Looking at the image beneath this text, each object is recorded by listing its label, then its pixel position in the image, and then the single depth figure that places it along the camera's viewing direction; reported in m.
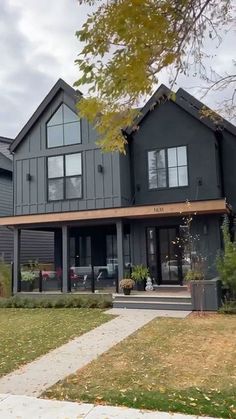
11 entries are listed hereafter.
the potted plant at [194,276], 11.99
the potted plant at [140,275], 14.01
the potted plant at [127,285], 12.94
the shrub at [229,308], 11.15
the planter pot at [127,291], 12.97
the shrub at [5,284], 15.45
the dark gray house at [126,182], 14.58
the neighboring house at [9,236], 20.64
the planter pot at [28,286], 15.20
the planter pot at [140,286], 14.27
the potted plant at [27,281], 15.20
